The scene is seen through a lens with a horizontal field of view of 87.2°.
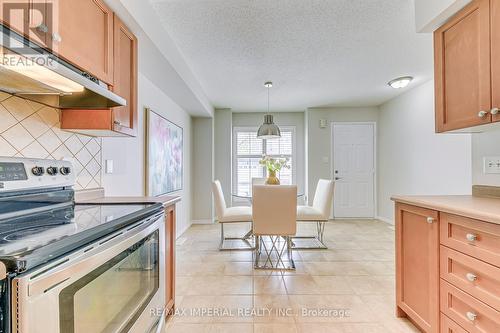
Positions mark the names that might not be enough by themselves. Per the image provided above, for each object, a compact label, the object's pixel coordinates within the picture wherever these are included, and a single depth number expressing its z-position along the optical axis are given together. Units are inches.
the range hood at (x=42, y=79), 35.3
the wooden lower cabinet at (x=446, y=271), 46.5
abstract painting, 118.3
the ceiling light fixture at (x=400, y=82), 142.2
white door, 215.9
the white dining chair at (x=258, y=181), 176.6
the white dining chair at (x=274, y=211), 107.7
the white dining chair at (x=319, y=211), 135.0
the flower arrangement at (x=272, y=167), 142.3
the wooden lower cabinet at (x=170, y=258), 72.3
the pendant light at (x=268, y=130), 146.4
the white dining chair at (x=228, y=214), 134.5
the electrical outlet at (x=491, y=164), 69.8
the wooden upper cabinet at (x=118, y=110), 61.2
